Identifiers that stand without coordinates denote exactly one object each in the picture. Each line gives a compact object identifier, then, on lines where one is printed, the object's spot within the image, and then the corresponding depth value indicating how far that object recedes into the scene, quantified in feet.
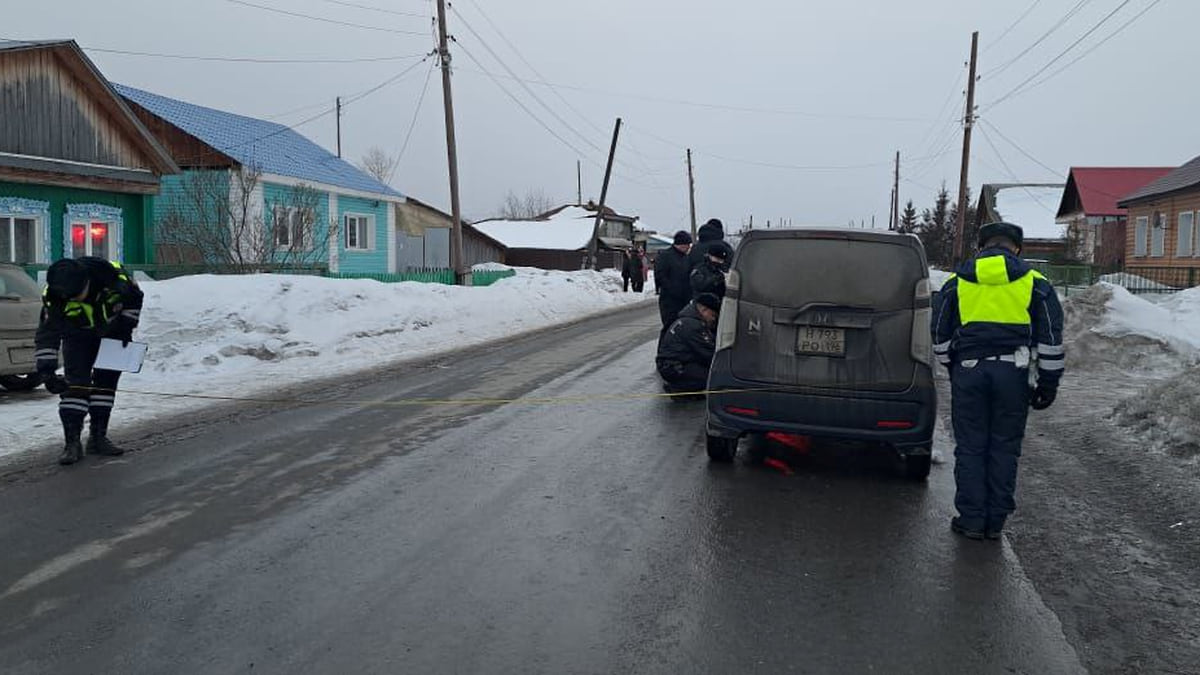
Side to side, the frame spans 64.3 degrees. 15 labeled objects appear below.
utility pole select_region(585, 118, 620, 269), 143.27
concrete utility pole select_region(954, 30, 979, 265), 116.98
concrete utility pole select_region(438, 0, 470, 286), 84.17
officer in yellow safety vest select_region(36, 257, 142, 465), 23.32
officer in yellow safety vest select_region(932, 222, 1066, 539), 18.01
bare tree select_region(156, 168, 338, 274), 71.77
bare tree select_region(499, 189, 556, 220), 442.50
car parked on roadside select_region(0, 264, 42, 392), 32.71
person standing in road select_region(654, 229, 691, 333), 40.47
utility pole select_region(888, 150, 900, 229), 246.47
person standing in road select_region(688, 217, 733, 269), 38.50
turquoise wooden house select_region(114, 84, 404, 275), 73.77
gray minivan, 21.58
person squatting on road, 32.86
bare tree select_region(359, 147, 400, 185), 317.01
